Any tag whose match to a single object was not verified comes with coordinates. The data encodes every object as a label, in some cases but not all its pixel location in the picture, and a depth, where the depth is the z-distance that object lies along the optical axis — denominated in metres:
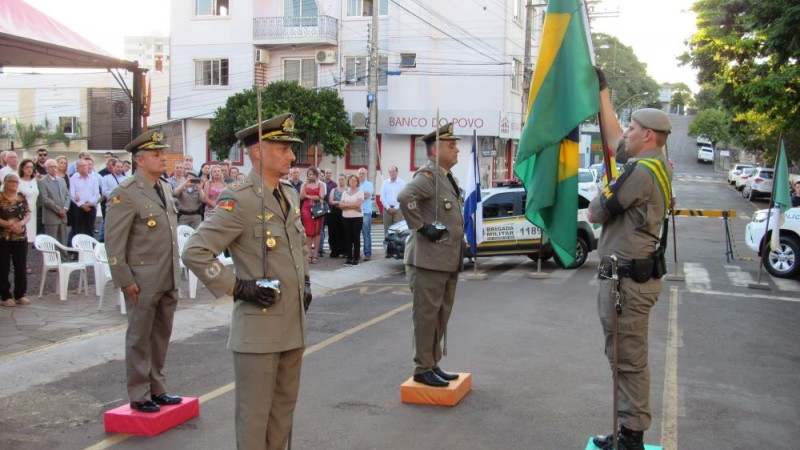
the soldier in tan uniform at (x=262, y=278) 4.35
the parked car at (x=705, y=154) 84.31
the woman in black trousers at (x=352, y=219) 16.34
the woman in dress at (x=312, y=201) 16.25
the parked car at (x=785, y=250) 15.04
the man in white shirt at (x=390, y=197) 17.47
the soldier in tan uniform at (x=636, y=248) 5.07
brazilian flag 5.54
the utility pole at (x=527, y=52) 32.62
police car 16.06
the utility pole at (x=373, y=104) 29.05
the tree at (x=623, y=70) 83.59
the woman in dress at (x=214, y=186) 14.34
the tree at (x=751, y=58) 16.66
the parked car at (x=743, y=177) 47.19
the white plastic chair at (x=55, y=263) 11.14
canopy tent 9.80
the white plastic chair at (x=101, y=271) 10.77
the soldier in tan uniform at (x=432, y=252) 6.59
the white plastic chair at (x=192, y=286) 11.91
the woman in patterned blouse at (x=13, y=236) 10.42
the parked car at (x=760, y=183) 42.31
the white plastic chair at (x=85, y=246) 11.80
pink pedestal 5.84
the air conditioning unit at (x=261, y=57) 36.00
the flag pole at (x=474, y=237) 11.53
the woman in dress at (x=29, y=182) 12.42
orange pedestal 6.52
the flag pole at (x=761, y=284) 13.86
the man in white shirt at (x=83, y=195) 14.43
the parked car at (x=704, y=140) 88.33
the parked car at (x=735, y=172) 53.19
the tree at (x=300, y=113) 31.75
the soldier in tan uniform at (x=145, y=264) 5.97
